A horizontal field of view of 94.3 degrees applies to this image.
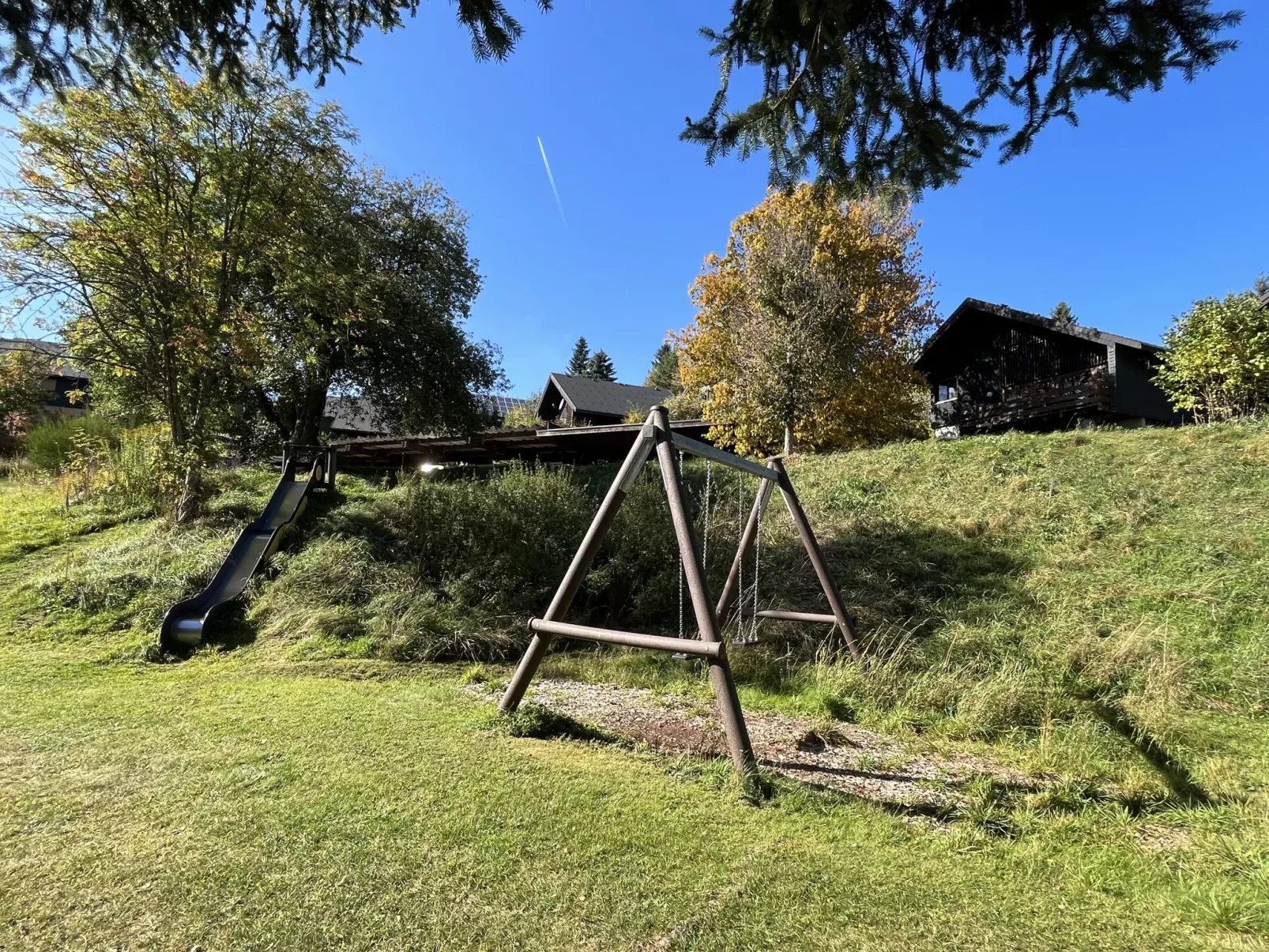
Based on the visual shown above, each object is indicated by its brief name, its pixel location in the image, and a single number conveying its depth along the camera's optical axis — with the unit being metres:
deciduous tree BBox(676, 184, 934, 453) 16.25
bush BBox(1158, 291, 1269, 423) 12.31
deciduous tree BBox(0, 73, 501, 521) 8.29
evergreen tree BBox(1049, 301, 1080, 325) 49.94
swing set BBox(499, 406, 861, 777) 3.40
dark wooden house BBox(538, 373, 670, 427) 33.59
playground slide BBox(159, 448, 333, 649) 6.32
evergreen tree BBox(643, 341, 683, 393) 48.28
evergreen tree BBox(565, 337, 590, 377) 66.31
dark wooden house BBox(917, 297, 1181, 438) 17.02
